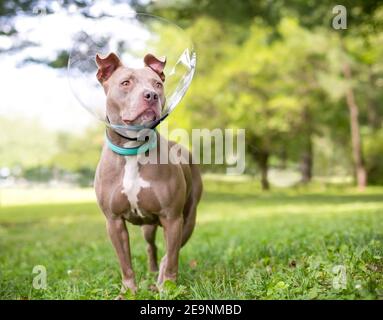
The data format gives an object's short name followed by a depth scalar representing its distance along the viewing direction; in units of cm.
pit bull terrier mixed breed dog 349
